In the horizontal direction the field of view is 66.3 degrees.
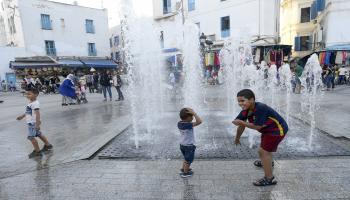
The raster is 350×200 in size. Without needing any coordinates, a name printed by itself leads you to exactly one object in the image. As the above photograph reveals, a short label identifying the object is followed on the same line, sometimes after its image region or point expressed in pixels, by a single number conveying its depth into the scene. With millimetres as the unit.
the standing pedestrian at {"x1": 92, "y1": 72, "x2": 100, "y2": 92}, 19523
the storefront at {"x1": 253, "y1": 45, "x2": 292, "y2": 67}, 22750
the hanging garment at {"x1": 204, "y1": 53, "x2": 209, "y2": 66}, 24781
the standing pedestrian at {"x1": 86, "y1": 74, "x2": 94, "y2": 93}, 22109
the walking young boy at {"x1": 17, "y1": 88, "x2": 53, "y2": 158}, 5275
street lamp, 16953
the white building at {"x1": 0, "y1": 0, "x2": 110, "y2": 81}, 28000
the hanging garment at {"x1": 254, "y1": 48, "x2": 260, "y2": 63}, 22992
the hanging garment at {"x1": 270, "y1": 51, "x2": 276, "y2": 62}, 22781
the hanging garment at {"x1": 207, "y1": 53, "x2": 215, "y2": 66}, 24625
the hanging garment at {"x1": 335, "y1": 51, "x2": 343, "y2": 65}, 19469
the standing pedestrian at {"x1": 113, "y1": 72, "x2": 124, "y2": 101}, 14281
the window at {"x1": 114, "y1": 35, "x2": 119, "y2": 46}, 45725
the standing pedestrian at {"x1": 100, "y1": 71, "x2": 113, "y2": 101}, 14047
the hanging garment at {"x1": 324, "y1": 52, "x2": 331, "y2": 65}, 19766
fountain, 6021
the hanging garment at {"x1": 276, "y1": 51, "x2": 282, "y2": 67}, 22930
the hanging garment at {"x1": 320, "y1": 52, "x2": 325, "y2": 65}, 20078
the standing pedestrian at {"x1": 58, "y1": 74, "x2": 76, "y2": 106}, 12820
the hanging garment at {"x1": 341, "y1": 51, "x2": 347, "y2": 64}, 19380
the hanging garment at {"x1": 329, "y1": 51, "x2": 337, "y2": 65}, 19647
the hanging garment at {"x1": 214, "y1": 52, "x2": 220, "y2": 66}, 24625
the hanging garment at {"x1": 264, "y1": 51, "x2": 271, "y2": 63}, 22734
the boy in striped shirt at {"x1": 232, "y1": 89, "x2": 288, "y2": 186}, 3408
